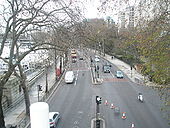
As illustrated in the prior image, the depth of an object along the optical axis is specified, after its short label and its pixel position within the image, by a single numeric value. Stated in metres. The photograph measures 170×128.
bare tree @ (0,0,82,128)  9.56
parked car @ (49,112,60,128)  14.38
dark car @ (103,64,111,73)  38.39
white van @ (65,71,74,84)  29.17
